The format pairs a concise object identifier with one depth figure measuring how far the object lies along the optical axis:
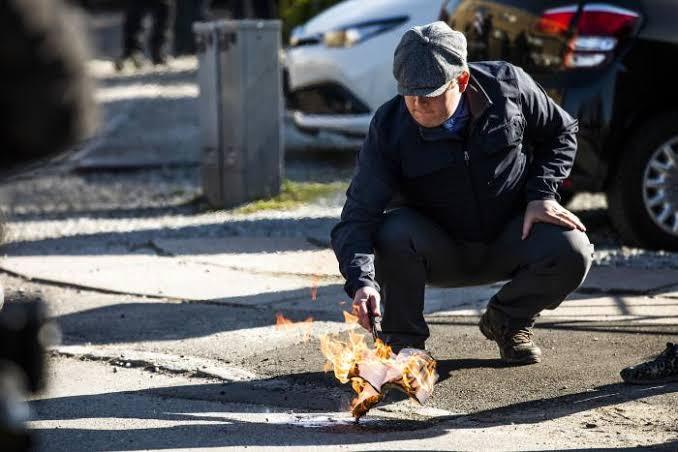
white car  20.47
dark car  14.40
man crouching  9.66
